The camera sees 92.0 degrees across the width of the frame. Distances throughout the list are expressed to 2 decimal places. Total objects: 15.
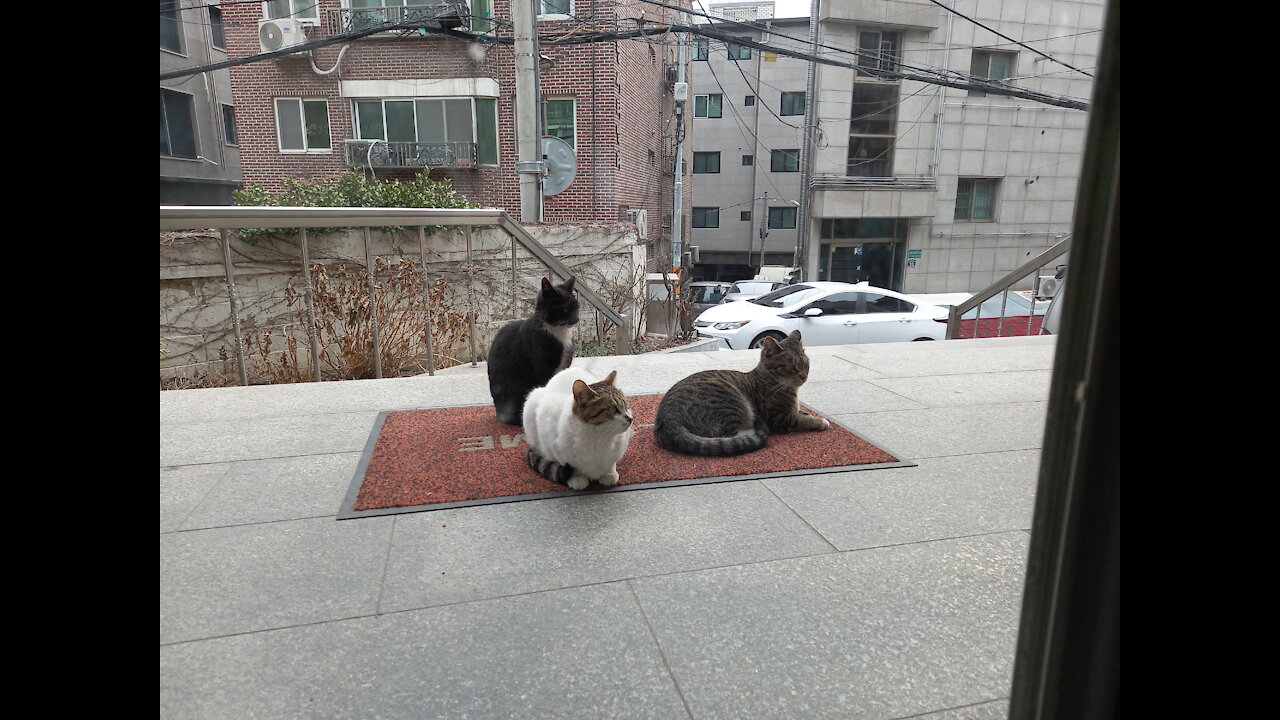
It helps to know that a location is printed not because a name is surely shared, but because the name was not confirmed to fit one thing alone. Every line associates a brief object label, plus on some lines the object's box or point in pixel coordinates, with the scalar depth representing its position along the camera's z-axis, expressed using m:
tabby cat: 2.73
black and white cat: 2.88
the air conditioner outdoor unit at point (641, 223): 12.87
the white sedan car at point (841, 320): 8.71
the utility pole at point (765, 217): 26.77
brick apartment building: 12.25
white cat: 2.19
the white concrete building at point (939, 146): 18.72
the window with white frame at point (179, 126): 14.53
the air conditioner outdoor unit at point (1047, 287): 6.69
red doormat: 2.31
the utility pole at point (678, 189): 14.21
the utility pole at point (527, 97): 7.28
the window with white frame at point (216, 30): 14.55
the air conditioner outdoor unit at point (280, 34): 11.91
